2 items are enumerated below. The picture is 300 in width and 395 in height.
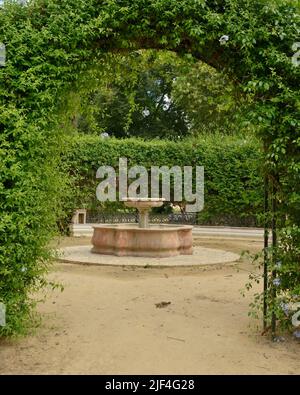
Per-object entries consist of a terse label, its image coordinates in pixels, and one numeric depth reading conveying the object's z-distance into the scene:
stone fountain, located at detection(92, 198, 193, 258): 11.38
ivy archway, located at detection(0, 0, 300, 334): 4.95
